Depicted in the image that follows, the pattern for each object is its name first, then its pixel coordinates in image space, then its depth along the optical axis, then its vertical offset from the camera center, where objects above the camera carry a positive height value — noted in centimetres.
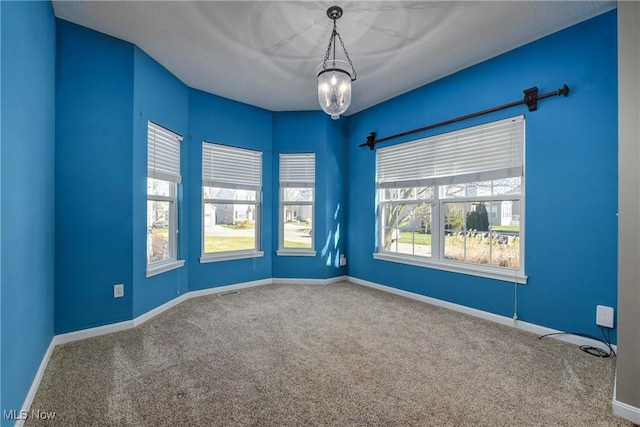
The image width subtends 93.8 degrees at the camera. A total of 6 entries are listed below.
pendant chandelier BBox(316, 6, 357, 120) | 232 +99
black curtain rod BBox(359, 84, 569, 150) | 268 +109
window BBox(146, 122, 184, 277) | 328 +17
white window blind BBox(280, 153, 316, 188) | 475 +69
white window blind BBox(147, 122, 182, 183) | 325 +69
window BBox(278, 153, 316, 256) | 475 +18
